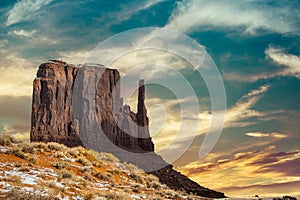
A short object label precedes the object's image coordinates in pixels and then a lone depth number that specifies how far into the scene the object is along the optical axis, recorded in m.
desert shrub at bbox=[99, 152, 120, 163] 40.69
